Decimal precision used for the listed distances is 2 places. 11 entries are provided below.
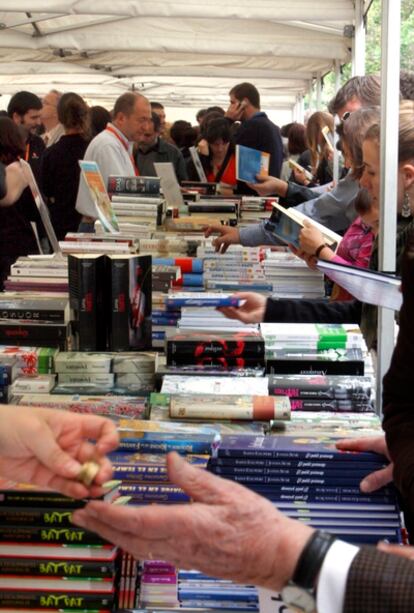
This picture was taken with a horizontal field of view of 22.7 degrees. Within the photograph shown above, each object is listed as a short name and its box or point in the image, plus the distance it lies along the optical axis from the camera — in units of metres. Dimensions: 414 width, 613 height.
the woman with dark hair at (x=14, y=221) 6.01
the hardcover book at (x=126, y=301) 2.91
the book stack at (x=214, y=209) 5.77
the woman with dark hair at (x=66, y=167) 6.61
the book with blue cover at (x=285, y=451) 1.73
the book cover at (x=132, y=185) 5.72
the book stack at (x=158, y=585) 1.73
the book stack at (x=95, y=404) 2.24
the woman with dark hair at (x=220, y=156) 7.70
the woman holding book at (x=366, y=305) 2.75
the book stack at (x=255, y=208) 5.98
